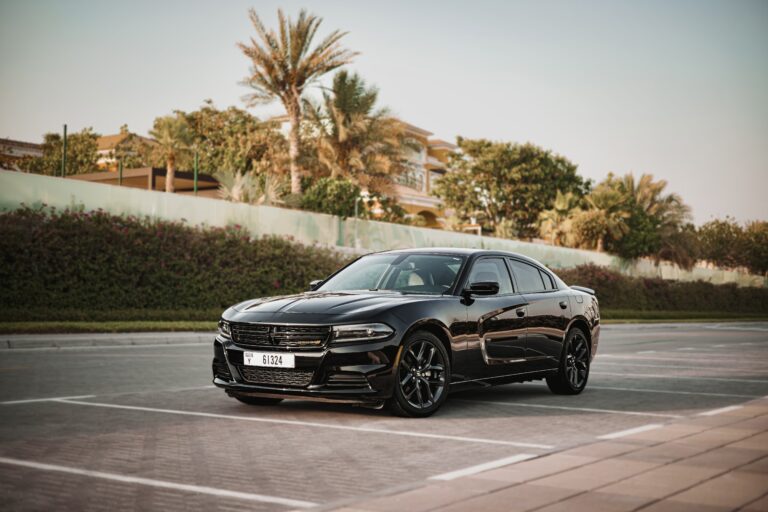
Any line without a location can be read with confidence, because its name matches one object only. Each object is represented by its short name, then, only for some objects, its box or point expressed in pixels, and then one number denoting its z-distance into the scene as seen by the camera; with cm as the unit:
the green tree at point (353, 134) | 4231
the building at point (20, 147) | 8143
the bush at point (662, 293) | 4788
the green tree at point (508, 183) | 7006
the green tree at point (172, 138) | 6188
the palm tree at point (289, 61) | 3741
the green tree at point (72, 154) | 6314
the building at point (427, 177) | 7981
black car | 820
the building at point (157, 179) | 4122
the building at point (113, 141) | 6881
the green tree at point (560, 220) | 6247
